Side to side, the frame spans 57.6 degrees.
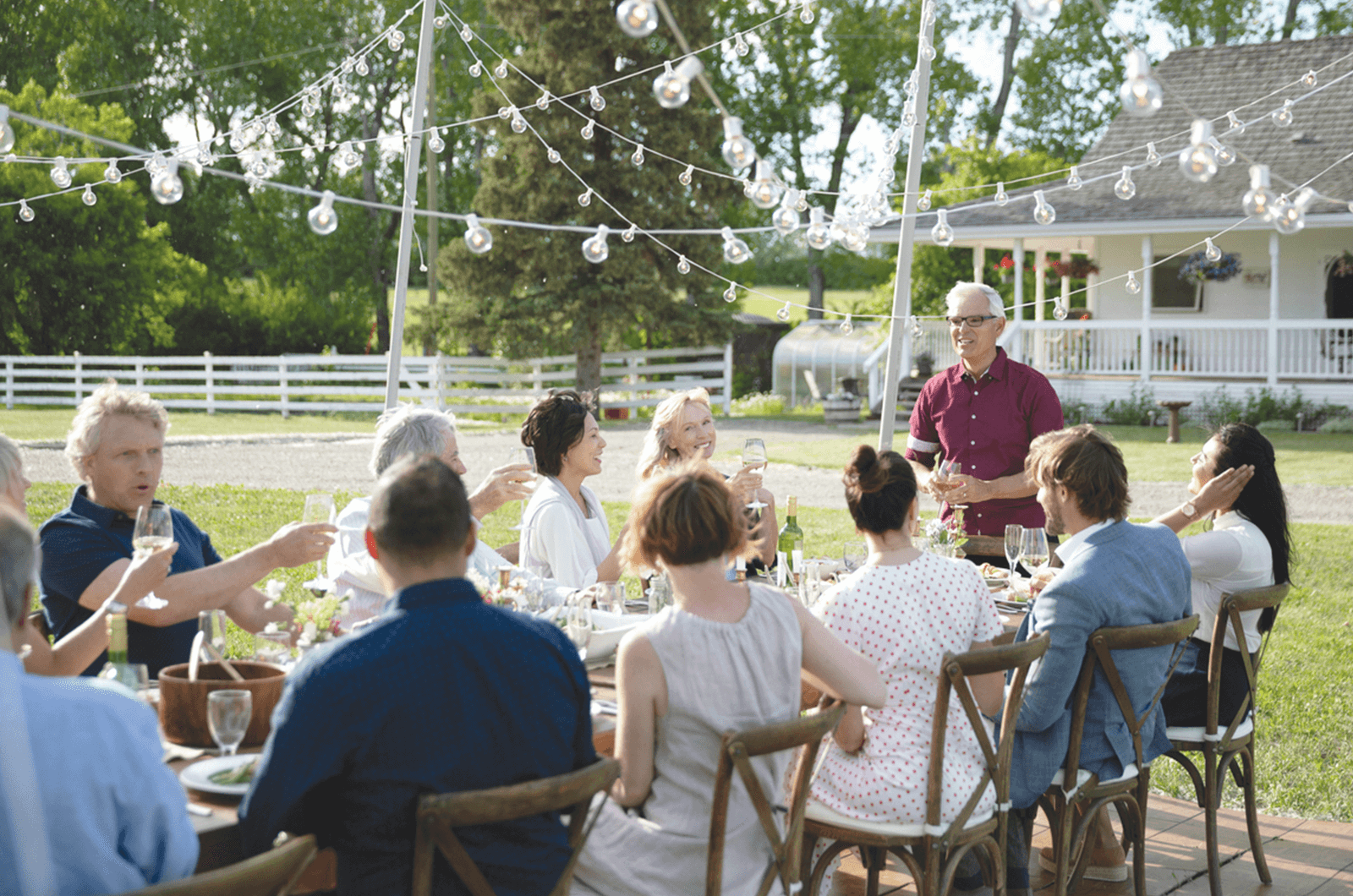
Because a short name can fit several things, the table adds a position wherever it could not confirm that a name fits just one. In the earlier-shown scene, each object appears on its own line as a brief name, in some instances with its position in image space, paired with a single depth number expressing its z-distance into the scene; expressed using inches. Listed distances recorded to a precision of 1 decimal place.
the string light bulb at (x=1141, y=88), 106.3
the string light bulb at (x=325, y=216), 180.1
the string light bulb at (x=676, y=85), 113.2
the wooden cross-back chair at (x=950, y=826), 115.3
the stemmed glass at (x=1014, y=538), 162.9
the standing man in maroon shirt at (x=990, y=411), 209.6
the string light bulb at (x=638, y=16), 105.7
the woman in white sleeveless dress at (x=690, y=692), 99.6
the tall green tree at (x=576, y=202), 832.3
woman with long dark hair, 151.6
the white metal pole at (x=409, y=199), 242.4
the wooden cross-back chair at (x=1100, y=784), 127.6
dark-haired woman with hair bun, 119.9
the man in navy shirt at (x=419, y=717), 78.7
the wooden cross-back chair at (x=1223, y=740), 144.5
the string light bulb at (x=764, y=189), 145.3
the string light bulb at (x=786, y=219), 176.3
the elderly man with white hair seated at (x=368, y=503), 142.5
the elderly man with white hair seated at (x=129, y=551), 125.4
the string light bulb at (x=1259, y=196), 130.2
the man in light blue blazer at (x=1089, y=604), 129.3
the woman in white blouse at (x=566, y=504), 169.5
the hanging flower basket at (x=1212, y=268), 792.9
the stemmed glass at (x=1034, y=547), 159.5
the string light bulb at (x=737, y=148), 127.2
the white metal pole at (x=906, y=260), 222.4
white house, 762.2
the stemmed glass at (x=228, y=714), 91.8
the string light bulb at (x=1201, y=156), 116.3
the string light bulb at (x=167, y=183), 185.0
